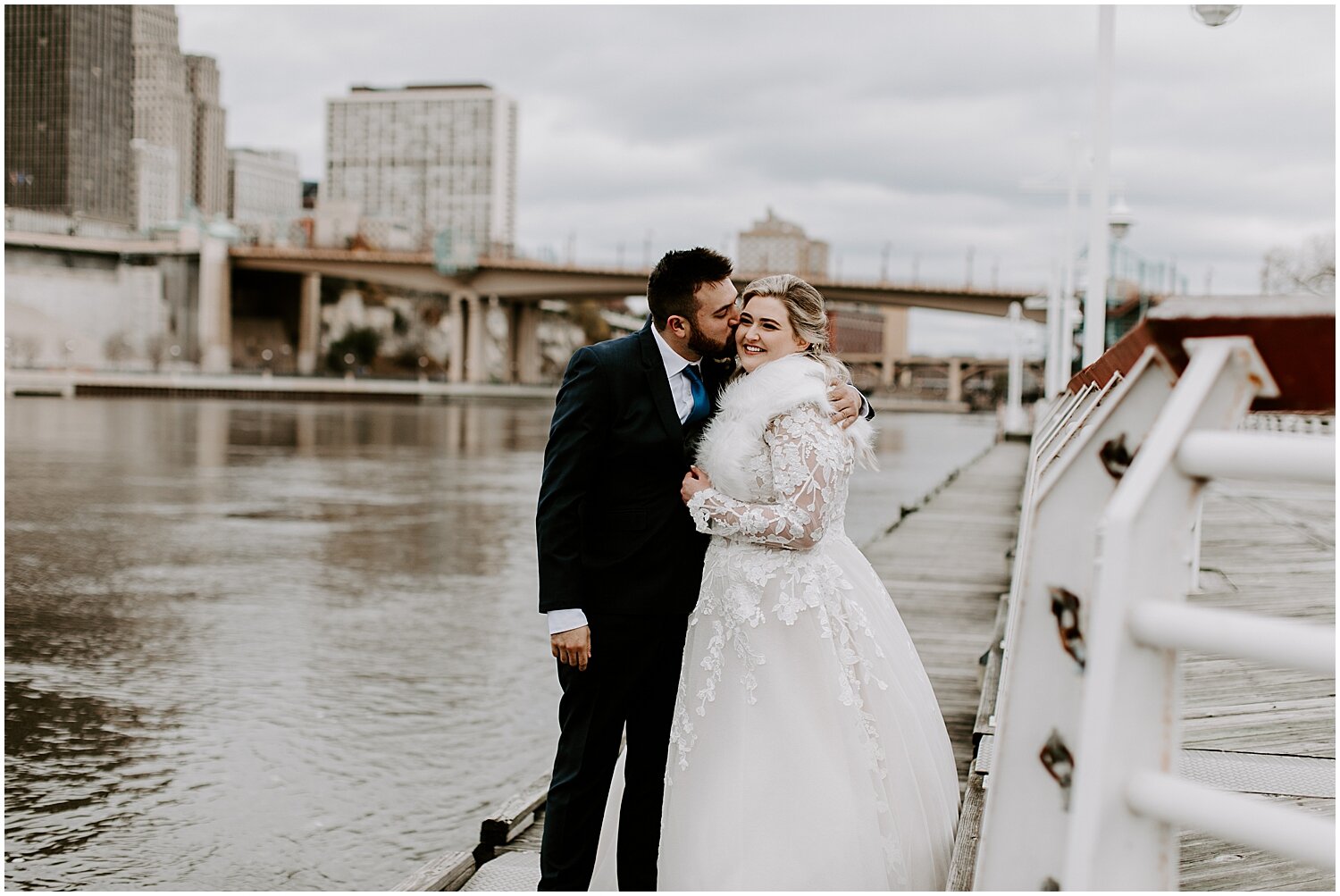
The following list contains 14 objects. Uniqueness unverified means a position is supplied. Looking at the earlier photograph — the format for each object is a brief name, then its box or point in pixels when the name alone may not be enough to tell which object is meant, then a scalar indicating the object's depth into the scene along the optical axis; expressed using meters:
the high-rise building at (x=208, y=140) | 183.38
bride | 3.13
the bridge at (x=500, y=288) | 66.50
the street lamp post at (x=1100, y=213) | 9.29
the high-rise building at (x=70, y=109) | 141.75
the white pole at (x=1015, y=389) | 41.03
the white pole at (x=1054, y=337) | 31.36
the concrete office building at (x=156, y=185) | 152.55
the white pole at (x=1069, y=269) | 20.28
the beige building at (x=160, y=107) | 156.88
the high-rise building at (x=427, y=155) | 183.38
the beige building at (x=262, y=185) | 188.50
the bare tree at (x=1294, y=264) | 47.31
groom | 3.28
